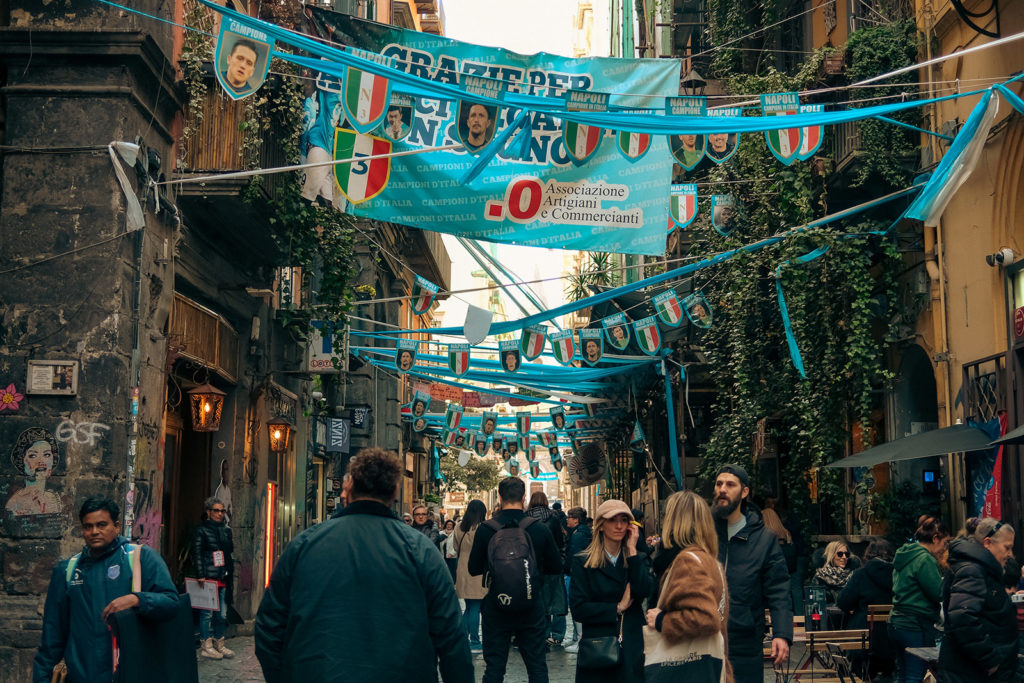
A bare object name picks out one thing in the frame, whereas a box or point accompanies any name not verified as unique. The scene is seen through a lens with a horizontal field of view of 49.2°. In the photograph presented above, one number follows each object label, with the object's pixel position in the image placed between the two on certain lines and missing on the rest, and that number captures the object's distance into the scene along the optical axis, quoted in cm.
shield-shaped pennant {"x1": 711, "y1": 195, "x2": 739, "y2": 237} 1641
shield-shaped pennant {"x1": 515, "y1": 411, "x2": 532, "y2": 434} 3288
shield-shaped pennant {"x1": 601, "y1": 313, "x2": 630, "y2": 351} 1859
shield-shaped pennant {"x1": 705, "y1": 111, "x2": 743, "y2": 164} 1211
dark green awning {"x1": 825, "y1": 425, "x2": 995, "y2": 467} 1124
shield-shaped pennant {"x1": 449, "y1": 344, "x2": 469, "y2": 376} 2050
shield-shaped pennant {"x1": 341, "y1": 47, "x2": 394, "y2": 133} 919
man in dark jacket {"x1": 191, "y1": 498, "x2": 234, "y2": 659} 1264
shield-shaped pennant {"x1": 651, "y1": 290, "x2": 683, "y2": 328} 1659
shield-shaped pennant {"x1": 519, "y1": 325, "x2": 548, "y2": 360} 1925
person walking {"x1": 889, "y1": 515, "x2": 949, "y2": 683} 857
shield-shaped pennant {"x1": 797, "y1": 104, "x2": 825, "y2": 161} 1058
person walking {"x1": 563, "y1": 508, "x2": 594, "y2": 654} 1321
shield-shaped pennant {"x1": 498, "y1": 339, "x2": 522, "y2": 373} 2056
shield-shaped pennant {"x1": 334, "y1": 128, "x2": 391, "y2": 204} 1095
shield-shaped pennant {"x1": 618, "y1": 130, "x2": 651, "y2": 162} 1105
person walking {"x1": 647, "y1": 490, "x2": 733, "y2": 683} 547
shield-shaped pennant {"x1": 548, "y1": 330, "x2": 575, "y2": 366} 1966
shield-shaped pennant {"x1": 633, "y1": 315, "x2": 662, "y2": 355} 1808
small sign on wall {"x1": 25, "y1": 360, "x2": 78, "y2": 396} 993
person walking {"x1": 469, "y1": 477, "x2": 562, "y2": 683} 831
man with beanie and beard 628
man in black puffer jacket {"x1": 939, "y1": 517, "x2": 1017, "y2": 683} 651
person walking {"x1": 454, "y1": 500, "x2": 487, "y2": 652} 1359
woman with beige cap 682
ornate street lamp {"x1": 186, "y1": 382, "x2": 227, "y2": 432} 1400
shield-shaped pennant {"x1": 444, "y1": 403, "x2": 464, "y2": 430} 3100
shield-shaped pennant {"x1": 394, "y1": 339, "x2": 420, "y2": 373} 2111
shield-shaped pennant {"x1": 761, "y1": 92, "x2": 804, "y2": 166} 1061
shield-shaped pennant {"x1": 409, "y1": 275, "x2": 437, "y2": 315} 1839
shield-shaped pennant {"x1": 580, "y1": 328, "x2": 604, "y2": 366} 1906
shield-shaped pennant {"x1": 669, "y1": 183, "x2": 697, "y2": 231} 1436
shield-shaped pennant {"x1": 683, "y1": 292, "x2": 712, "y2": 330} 1708
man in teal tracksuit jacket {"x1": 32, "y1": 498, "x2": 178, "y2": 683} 571
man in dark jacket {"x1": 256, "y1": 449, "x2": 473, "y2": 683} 432
